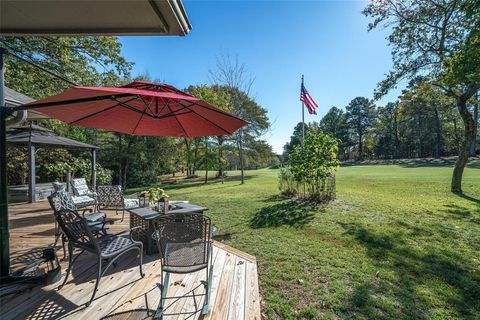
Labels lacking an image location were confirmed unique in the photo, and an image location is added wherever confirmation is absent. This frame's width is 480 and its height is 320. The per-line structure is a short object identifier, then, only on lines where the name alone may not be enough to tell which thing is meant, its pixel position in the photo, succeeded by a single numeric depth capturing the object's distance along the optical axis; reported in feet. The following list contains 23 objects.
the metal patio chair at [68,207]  10.14
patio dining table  11.50
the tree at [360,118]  160.94
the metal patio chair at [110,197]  18.06
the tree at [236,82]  55.01
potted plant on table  13.47
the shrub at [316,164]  25.76
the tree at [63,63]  21.21
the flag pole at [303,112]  34.71
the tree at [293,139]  179.22
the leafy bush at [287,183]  30.81
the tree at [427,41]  28.68
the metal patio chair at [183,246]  7.13
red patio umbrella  6.82
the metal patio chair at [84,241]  7.79
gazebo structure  23.88
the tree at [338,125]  166.91
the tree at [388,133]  147.64
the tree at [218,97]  56.29
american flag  32.32
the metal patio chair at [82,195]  17.94
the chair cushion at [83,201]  17.58
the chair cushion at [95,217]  12.66
